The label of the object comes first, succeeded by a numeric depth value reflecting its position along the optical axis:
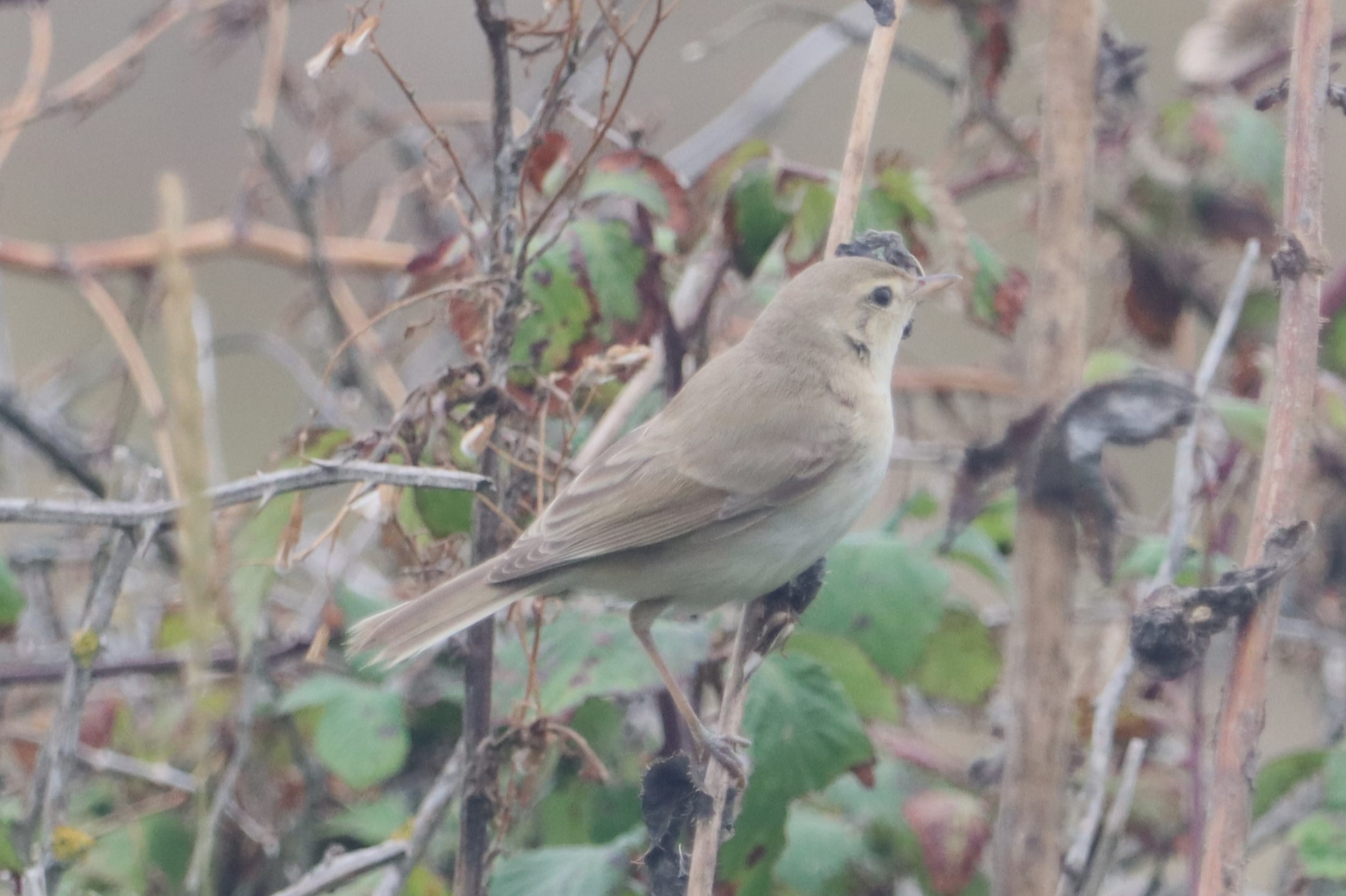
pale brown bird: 5.07
